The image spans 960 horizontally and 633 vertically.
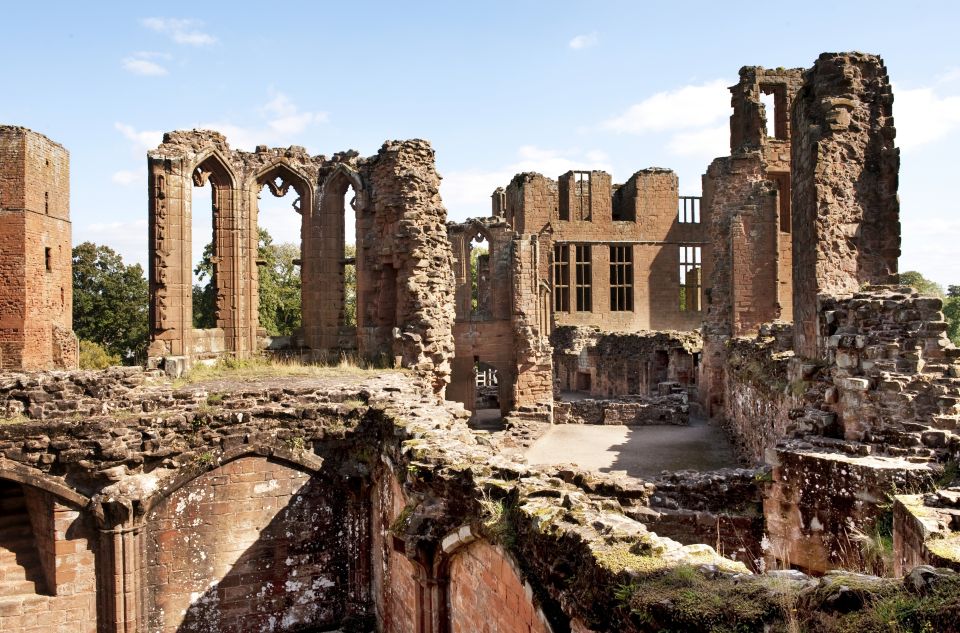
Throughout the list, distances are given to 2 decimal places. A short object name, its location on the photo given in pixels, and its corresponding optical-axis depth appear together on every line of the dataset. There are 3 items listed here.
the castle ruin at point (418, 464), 4.64
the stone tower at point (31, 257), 21.80
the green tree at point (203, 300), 31.22
